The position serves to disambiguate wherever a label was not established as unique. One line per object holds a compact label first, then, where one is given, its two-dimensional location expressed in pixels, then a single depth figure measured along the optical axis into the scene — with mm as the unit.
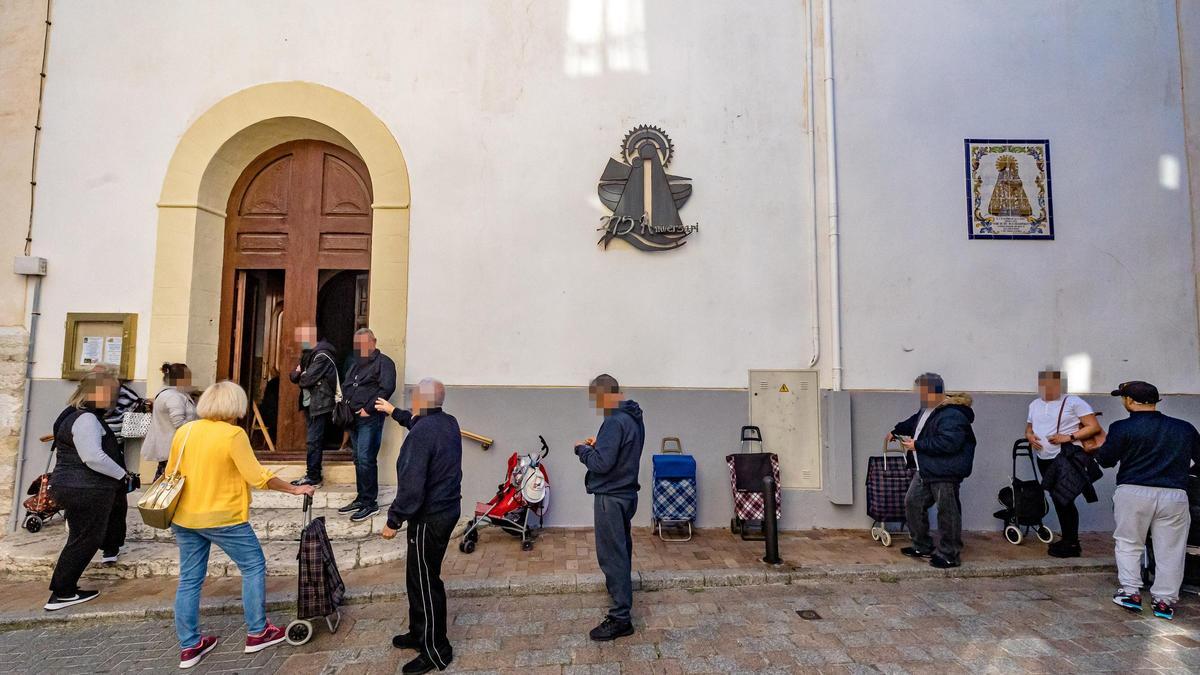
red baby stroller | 5719
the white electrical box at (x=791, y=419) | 6633
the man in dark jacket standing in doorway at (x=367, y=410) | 5793
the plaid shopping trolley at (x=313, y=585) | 3883
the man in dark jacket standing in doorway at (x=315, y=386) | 5902
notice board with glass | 6410
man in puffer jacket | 5227
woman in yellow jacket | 3545
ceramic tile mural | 6875
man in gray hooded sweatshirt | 3959
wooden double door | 7113
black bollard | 5312
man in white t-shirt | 5590
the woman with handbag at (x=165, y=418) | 5555
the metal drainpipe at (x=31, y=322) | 6344
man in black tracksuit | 3537
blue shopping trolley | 6121
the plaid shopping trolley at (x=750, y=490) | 6133
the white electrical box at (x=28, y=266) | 6375
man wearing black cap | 4316
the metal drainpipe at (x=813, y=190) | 6715
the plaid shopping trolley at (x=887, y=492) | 6109
